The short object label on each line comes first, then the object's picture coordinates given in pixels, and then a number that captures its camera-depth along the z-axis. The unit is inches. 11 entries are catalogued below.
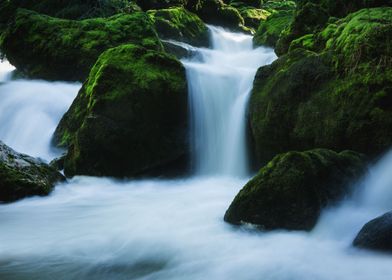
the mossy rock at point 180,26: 658.8
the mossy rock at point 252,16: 850.8
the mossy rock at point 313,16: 362.3
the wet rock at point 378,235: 161.7
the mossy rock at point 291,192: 194.9
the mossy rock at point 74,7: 664.4
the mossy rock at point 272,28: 585.3
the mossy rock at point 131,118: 321.1
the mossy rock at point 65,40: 503.5
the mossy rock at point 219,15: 786.2
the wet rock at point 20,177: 261.9
